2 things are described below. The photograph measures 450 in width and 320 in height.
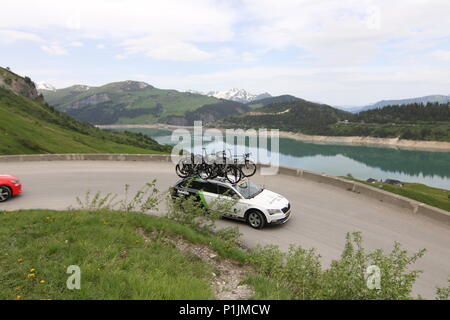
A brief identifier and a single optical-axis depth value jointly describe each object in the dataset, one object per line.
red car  12.22
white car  10.67
